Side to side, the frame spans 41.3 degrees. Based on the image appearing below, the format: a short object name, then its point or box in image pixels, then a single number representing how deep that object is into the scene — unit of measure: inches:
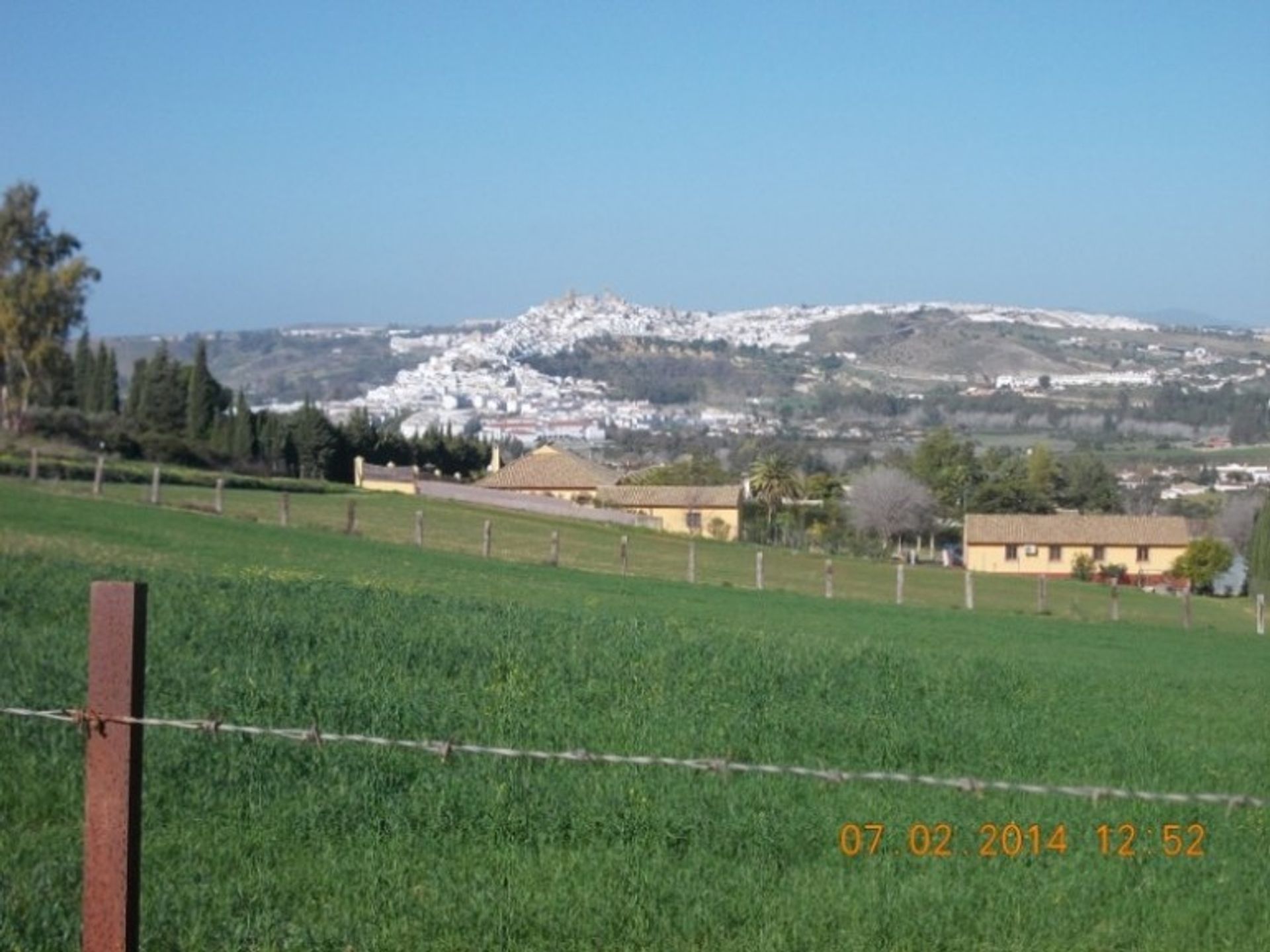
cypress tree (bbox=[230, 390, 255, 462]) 3553.2
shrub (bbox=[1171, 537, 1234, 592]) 3358.8
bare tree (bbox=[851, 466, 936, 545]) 4146.2
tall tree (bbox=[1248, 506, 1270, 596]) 3294.8
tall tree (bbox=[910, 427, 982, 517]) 4658.0
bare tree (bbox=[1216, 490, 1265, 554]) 4222.4
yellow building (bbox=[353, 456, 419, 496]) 3491.6
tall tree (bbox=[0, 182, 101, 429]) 3107.8
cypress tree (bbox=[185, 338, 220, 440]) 3695.9
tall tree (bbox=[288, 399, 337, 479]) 3922.2
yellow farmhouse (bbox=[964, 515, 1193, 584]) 3604.8
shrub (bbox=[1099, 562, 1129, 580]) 3430.1
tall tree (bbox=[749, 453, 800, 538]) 4210.1
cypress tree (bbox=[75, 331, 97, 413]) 3890.3
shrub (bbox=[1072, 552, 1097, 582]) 3447.3
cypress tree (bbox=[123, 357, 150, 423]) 3752.5
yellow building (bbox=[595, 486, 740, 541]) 3727.9
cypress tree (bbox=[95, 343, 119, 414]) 3919.8
